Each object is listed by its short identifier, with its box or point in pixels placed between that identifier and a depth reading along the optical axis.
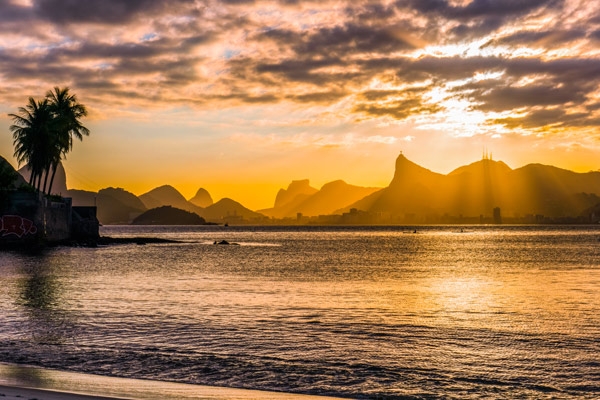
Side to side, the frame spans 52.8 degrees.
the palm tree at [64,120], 105.25
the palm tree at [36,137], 101.12
